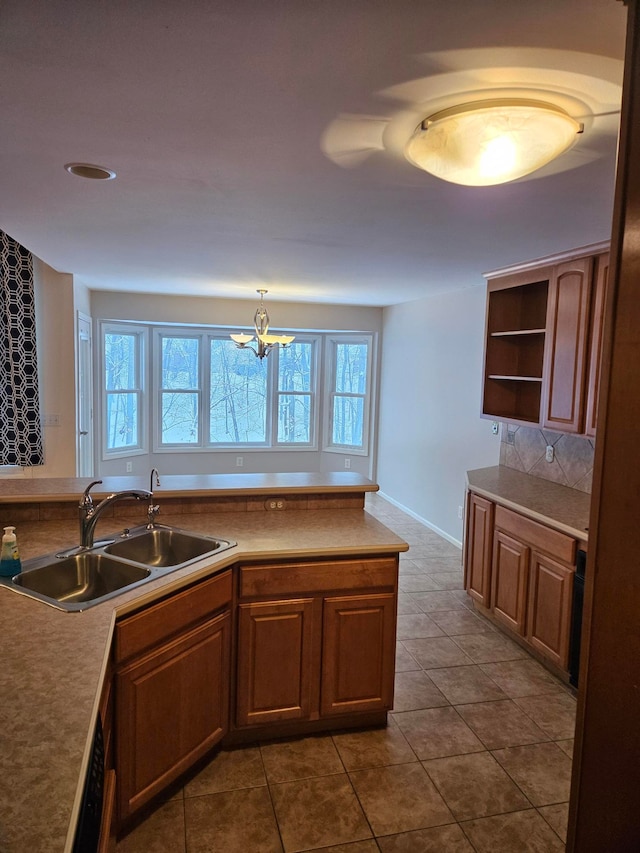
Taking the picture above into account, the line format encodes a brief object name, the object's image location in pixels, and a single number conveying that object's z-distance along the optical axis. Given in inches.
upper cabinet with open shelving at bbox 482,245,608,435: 124.9
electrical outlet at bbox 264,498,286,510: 115.5
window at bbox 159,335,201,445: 279.9
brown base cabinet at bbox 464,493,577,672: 116.9
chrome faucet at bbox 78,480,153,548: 89.2
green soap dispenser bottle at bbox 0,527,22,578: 77.7
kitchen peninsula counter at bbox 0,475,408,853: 38.8
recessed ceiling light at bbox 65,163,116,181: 85.7
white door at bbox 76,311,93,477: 207.0
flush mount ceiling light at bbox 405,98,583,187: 60.5
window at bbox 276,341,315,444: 295.6
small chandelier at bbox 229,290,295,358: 212.1
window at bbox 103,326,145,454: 261.7
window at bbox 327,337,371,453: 293.0
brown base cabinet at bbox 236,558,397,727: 93.0
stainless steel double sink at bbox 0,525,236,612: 80.7
